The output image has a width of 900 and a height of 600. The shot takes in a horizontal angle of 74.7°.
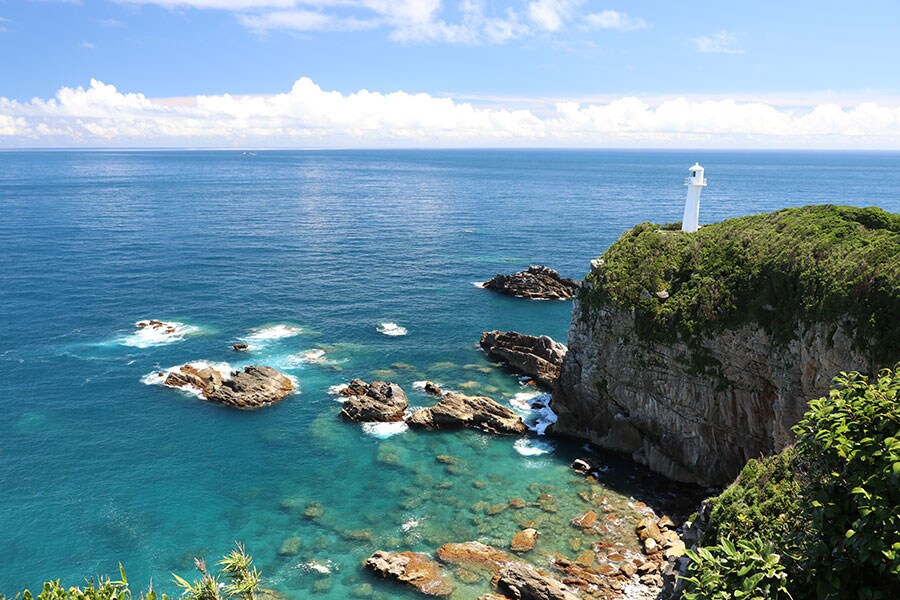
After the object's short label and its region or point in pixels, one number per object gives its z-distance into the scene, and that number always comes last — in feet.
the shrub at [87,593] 70.14
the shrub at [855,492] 55.47
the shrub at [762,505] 81.66
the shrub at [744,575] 59.77
